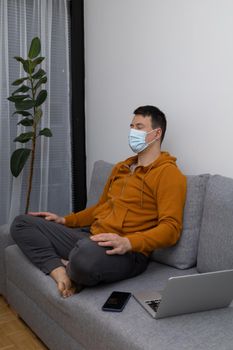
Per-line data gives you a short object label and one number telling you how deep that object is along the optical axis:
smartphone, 1.41
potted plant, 2.58
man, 1.61
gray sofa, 1.24
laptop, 1.28
